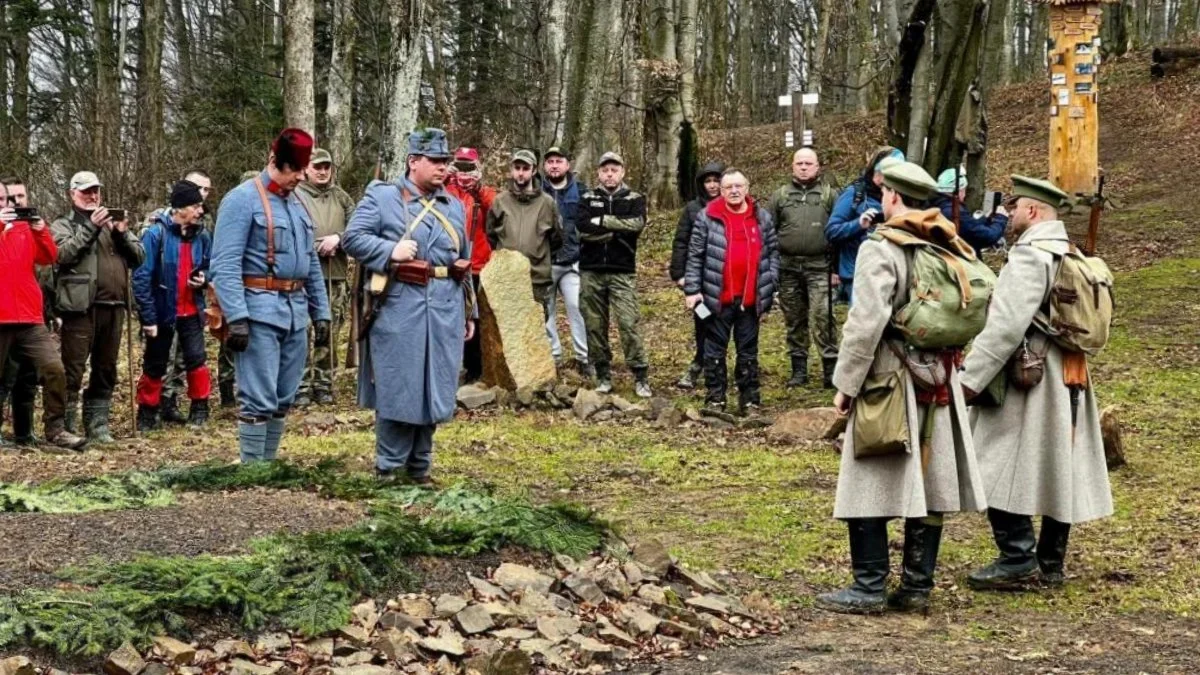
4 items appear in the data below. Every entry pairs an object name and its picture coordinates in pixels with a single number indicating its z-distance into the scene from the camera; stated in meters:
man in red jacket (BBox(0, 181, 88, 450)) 10.98
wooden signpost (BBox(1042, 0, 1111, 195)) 18.47
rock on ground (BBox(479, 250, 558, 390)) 13.35
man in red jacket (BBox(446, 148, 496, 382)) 13.61
